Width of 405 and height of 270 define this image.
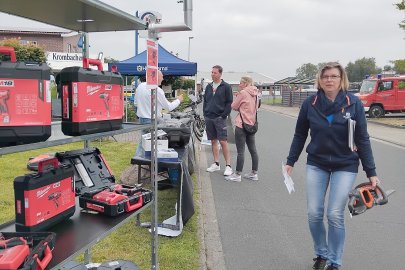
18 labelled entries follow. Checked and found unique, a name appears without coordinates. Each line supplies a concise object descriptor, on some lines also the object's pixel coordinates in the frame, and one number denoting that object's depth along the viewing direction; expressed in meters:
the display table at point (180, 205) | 4.85
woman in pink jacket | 7.54
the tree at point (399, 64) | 20.59
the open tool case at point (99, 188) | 3.02
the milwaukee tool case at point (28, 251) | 1.85
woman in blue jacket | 3.78
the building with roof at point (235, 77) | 85.72
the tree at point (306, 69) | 121.71
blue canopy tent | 10.64
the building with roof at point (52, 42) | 26.47
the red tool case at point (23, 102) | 1.95
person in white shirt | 7.41
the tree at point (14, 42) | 23.83
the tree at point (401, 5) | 19.67
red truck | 23.97
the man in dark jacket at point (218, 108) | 7.94
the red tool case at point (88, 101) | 2.51
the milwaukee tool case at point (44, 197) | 2.39
